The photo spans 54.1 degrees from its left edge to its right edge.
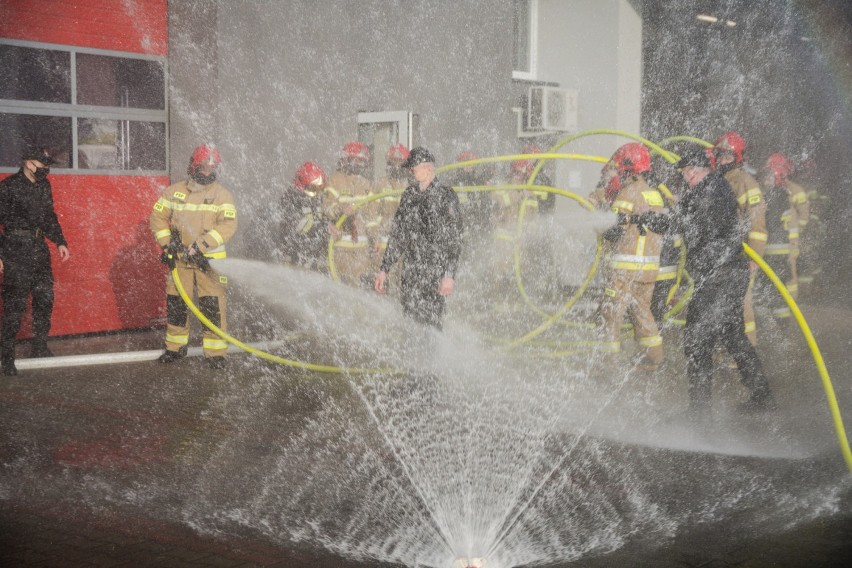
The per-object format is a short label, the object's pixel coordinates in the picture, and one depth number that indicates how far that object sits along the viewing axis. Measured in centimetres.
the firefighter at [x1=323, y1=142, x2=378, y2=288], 1026
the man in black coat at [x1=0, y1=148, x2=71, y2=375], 803
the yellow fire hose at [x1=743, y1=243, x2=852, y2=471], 524
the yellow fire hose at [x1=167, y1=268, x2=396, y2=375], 800
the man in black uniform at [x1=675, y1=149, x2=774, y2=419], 637
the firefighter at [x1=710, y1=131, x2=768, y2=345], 795
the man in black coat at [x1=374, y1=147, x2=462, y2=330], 734
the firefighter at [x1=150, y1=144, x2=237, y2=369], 854
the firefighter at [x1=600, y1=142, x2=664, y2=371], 780
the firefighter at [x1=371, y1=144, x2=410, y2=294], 1092
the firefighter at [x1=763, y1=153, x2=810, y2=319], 1012
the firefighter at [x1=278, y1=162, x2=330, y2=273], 1043
